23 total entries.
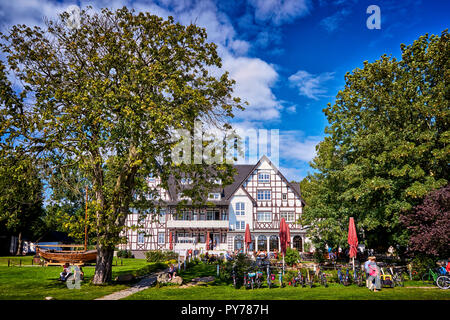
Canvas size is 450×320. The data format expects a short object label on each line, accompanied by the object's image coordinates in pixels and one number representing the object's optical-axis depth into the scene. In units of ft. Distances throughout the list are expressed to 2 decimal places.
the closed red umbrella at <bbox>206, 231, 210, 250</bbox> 122.23
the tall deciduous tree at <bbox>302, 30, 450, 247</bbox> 65.46
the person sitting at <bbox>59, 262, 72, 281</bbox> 57.27
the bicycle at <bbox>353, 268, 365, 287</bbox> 53.59
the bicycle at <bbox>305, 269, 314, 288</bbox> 54.17
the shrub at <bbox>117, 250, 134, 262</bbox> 128.16
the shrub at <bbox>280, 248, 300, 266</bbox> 84.58
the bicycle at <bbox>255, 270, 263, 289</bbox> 53.67
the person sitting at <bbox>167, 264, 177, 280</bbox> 57.67
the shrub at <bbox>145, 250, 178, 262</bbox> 106.11
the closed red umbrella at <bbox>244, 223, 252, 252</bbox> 84.26
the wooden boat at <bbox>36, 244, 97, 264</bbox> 87.15
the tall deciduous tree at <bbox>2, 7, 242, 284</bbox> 49.55
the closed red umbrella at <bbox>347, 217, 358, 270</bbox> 58.49
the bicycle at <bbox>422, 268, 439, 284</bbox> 52.65
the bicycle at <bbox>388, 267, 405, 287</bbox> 52.90
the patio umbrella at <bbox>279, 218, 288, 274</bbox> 62.03
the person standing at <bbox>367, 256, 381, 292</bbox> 49.01
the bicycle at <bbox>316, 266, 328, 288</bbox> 54.49
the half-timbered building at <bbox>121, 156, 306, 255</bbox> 135.44
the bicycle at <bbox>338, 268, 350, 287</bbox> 54.90
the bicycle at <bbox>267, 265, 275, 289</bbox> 53.24
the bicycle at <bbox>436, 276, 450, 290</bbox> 48.14
